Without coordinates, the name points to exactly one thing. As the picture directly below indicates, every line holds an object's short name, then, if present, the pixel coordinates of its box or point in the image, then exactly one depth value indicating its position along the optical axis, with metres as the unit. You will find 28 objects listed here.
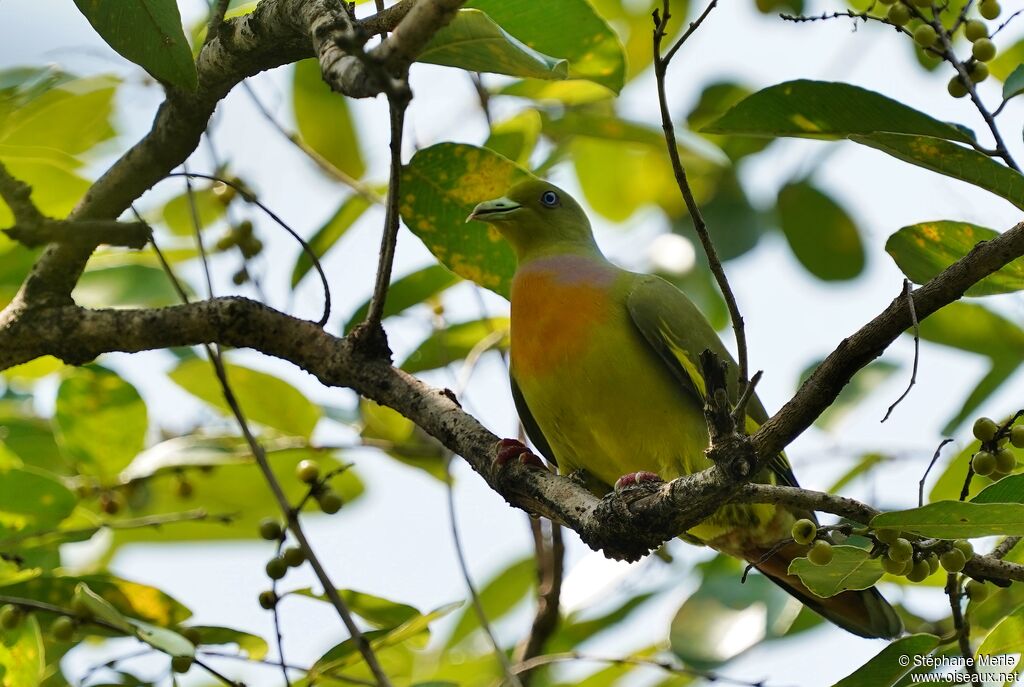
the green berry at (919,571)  4.41
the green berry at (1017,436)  4.51
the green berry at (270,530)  6.33
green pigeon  6.61
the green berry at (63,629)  5.36
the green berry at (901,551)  4.27
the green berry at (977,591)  4.93
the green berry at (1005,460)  4.57
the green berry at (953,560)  4.29
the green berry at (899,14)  5.17
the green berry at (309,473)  6.60
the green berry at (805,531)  4.37
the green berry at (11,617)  5.34
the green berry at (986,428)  4.62
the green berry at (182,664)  5.20
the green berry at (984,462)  4.57
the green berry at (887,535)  4.25
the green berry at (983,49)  5.07
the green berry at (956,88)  4.91
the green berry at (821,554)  4.37
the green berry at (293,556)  6.36
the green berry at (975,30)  5.22
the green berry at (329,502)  6.49
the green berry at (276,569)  6.27
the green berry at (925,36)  5.02
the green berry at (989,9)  5.30
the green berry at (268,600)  6.16
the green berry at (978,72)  5.02
